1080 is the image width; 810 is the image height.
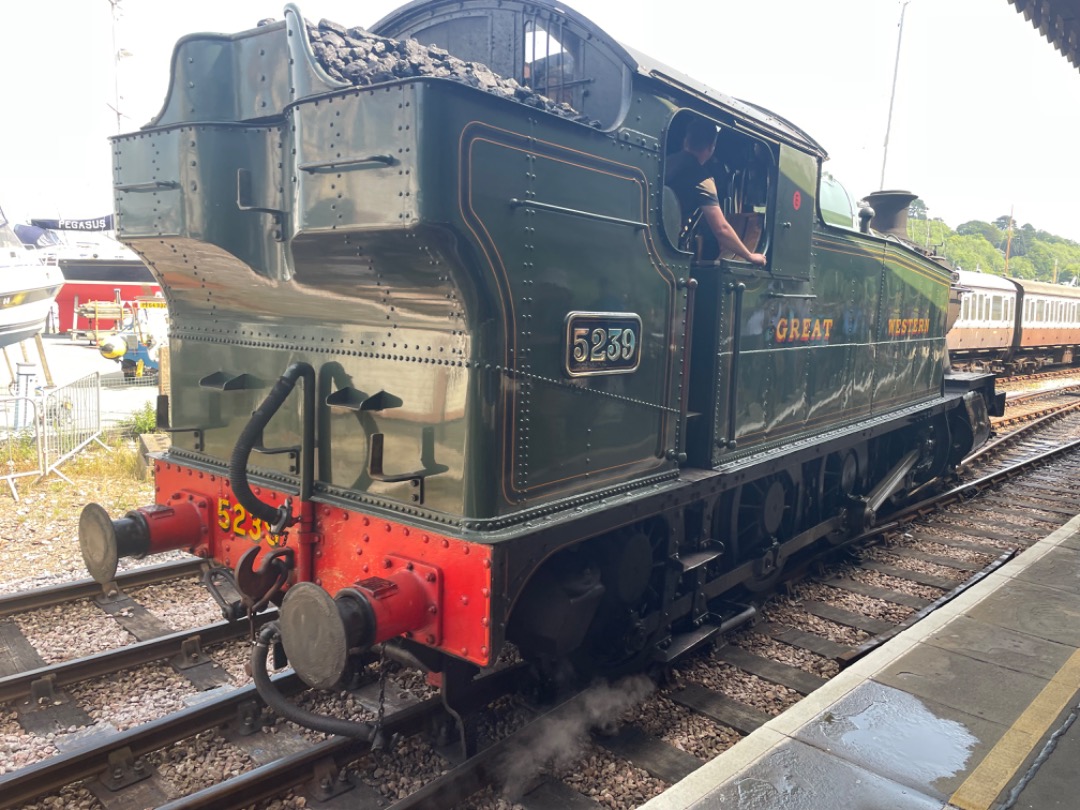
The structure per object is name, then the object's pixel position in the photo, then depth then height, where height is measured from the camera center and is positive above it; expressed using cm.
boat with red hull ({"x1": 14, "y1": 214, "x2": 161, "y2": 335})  2761 +91
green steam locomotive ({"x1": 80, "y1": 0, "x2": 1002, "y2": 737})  306 -10
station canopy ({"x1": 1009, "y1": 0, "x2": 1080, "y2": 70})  604 +240
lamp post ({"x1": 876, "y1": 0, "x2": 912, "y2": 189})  2762 +795
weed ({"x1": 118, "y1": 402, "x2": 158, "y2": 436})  1028 -154
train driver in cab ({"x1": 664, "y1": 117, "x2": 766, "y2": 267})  430 +77
